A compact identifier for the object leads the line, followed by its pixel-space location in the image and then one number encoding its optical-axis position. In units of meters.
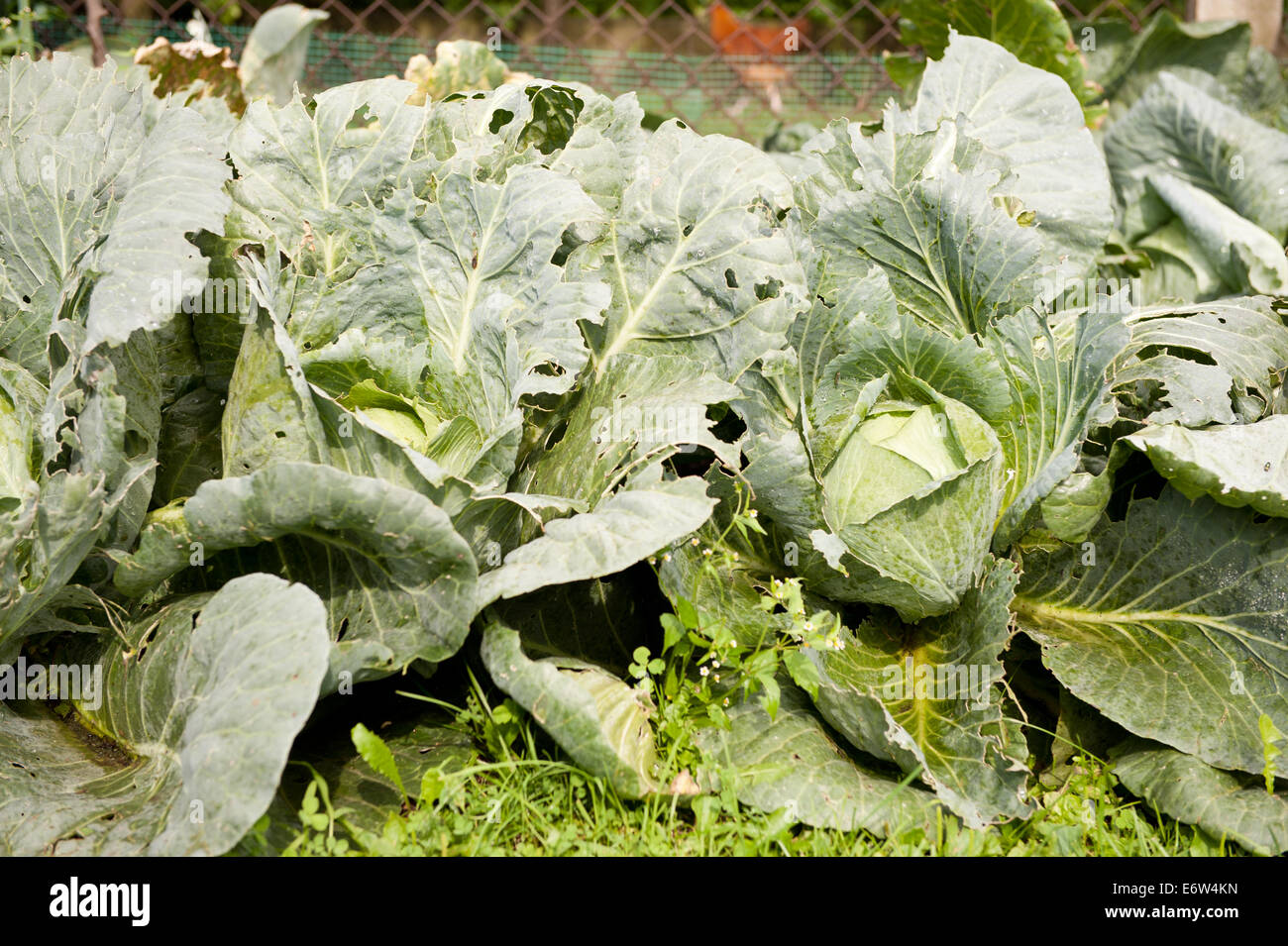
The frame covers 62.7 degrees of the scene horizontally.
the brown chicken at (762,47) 5.12
